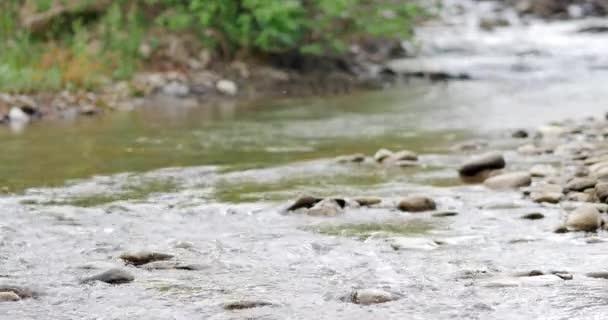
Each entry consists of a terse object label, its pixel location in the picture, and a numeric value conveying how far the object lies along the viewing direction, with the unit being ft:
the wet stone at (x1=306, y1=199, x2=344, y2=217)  28.94
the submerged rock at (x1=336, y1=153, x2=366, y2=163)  40.78
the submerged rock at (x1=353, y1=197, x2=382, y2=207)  30.50
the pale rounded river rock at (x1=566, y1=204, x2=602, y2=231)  25.53
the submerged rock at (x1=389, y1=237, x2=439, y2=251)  24.01
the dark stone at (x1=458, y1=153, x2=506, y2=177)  36.65
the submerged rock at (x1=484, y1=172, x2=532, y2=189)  33.30
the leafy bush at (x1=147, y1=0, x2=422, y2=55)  80.18
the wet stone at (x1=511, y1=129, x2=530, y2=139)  49.06
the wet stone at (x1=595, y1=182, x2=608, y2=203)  28.89
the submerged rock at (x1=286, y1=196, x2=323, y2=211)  29.66
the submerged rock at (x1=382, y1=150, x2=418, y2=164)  39.96
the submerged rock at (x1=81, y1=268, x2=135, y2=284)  21.16
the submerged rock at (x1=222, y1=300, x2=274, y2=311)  18.98
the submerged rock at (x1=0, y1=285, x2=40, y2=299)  19.95
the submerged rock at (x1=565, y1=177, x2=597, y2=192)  30.73
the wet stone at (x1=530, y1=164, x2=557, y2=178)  35.35
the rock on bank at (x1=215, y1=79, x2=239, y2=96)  79.51
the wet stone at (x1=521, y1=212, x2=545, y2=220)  27.61
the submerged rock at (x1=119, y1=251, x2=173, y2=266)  23.04
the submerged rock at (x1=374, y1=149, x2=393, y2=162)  40.40
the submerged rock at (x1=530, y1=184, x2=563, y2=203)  29.89
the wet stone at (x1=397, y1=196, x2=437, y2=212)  29.48
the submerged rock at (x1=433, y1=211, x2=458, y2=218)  28.48
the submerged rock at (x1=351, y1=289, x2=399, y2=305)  19.17
